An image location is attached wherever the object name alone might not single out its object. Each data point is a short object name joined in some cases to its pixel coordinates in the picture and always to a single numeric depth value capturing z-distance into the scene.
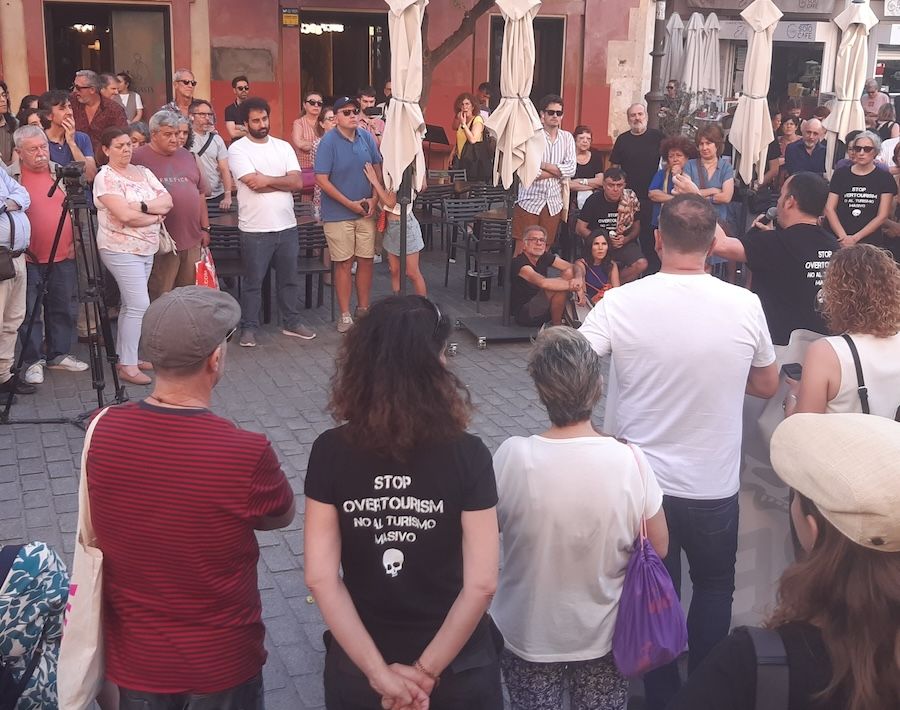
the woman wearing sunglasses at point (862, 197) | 9.03
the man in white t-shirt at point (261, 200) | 8.17
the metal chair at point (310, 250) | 9.27
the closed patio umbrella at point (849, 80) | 12.15
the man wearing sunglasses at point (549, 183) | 9.98
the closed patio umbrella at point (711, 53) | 18.73
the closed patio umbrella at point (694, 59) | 18.59
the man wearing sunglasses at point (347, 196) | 8.60
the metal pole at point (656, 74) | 14.45
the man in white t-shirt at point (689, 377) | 3.50
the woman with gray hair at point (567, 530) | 2.89
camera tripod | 6.25
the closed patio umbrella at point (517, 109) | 8.77
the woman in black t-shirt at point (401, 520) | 2.50
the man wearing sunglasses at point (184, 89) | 10.67
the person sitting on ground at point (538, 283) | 8.66
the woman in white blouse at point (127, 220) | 6.93
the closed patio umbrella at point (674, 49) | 19.00
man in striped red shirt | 2.58
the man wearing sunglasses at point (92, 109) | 9.93
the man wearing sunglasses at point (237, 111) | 10.89
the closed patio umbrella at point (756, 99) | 10.96
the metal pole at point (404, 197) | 8.45
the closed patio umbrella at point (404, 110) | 8.25
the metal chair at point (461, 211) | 10.78
